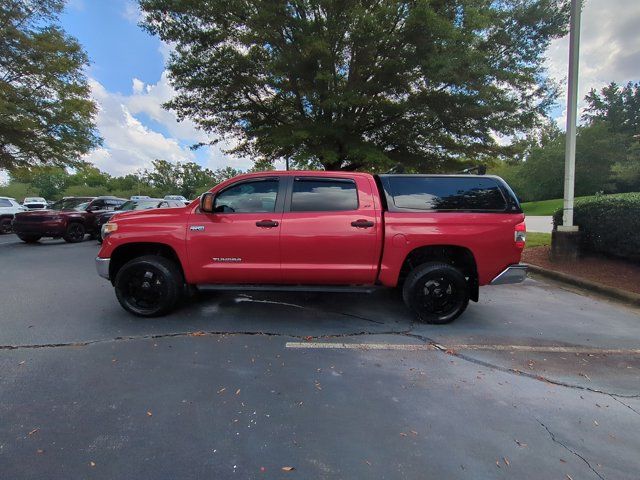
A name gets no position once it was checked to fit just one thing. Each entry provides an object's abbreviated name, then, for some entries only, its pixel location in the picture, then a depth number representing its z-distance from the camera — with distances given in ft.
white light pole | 26.16
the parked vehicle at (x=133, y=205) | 42.82
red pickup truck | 15.26
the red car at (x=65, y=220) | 40.70
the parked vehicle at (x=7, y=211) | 54.74
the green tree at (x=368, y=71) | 32.35
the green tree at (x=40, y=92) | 55.83
